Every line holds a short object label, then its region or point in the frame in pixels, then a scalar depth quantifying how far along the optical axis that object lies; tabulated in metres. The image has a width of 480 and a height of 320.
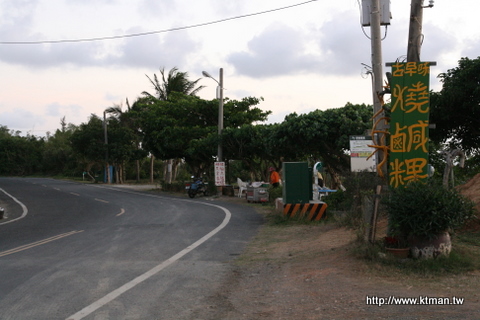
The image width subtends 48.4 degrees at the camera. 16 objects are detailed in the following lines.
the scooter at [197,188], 31.45
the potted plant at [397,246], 8.30
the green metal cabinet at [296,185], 17.36
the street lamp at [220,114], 31.16
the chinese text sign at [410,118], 8.94
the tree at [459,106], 15.59
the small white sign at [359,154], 16.23
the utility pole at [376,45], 11.23
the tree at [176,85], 46.34
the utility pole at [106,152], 55.41
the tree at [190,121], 36.52
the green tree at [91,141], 55.78
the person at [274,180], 27.66
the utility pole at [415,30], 9.31
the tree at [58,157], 81.57
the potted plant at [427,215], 7.96
